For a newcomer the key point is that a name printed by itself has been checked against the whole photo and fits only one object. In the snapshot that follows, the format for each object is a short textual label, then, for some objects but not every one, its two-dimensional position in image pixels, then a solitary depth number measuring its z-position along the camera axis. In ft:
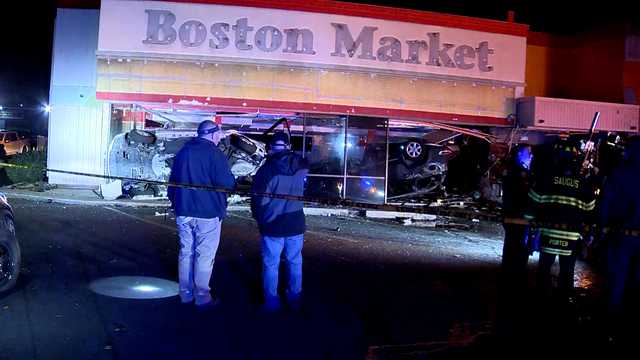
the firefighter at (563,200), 21.48
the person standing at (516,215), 24.80
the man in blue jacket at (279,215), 19.20
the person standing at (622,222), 19.60
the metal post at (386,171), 51.70
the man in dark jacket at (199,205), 19.01
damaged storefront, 47.88
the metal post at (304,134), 51.09
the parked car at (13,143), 96.46
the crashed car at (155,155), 50.37
